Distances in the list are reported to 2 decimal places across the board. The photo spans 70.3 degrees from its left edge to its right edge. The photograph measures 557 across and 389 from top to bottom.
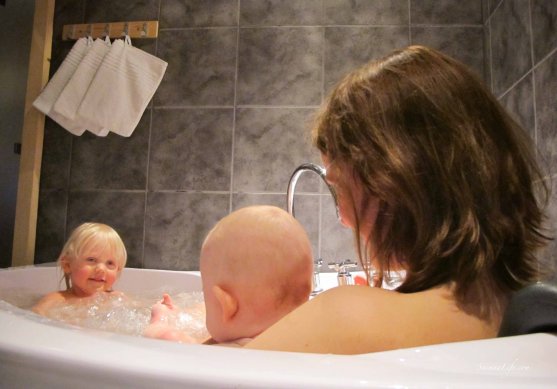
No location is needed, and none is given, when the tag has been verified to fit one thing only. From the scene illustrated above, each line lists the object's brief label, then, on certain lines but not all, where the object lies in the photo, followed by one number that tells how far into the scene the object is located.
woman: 0.43
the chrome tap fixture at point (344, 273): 1.50
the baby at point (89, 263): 1.54
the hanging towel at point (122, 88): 1.98
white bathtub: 0.26
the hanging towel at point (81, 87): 1.98
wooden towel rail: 2.15
